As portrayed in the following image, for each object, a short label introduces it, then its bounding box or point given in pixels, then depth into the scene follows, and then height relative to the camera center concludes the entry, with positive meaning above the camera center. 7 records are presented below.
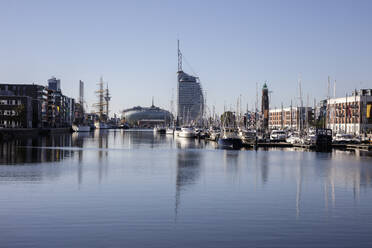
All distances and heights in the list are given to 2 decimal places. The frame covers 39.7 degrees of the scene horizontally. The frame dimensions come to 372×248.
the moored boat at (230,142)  105.75 -3.14
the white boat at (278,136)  131.21 -2.39
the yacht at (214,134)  146.29 -2.33
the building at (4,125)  188.50 -0.02
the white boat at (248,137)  116.54 -2.34
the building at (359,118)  184.38 +3.41
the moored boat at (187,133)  180.12 -2.29
